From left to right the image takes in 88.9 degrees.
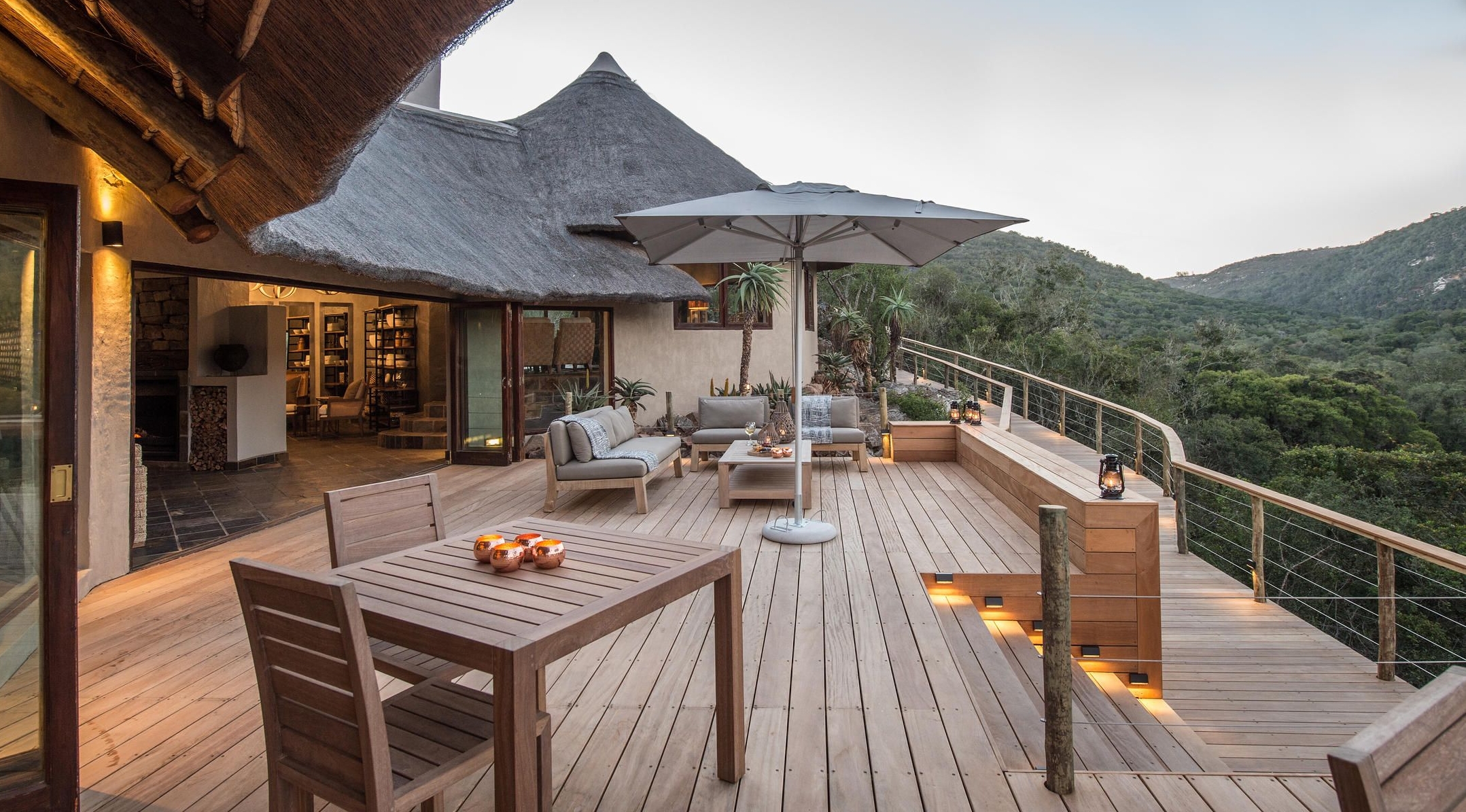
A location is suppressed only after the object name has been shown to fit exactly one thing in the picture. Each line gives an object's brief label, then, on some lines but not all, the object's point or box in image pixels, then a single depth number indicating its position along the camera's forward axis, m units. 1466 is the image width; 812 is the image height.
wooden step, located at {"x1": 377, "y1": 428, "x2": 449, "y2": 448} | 10.73
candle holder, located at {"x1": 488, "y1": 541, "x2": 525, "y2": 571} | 2.01
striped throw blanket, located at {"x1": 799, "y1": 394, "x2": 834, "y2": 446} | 8.07
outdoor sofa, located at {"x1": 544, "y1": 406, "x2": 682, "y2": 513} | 6.07
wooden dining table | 1.46
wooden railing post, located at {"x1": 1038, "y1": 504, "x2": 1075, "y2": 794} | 2.19
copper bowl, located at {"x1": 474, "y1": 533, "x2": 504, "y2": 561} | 2.11
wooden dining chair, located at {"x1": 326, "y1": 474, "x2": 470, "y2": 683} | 2.11
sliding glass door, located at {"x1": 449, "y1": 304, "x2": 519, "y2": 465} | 8.95
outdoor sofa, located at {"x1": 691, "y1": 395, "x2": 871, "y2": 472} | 7.82
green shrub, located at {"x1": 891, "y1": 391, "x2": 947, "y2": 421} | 11.31
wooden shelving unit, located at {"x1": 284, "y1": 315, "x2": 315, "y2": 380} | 13.37
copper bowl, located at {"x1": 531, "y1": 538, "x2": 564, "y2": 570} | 2.04
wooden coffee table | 6.08
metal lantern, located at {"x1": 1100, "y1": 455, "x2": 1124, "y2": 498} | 3.98
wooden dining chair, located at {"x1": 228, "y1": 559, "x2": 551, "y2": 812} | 1.41
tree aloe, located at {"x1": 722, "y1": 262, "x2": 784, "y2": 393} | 10.90
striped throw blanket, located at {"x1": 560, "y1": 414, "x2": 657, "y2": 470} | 6.25
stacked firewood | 8.55
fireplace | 8.62
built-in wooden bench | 4.06
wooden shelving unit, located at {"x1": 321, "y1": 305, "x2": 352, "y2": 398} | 13.33
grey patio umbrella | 4.41
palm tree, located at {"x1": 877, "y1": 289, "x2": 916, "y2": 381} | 13.41
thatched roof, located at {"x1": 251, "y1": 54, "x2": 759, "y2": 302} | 6.79
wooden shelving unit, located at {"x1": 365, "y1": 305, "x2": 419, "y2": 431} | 12.62
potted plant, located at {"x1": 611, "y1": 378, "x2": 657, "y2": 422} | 10.51
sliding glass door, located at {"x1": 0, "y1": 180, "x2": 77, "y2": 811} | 2.01
